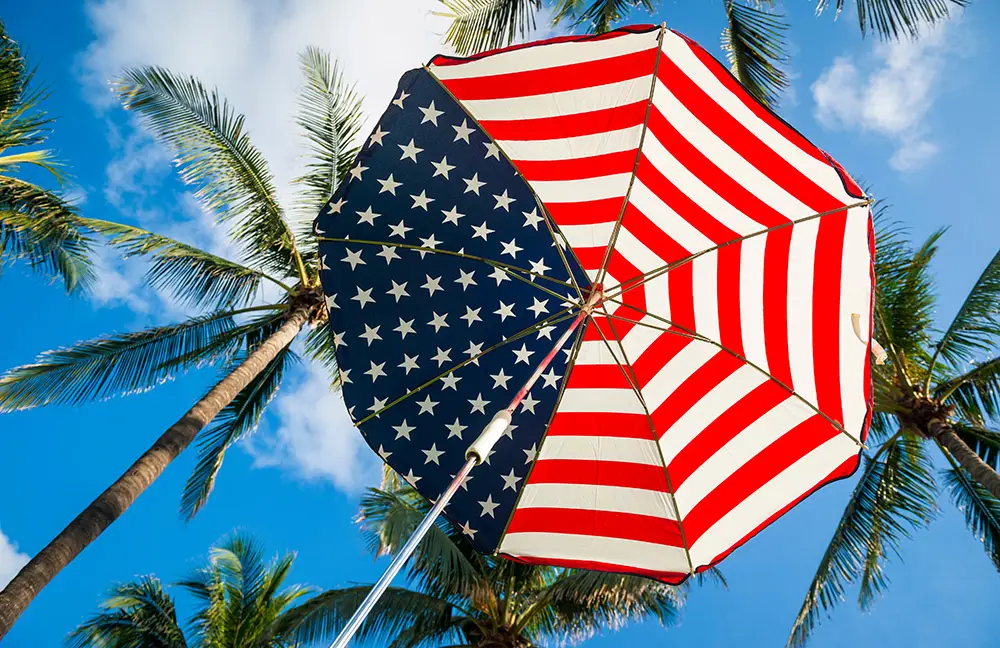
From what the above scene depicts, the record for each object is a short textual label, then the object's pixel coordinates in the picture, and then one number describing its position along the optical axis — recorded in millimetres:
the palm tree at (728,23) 9922
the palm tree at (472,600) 9797
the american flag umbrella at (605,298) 4492
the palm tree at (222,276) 9750
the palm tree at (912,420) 10594
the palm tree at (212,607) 13438
